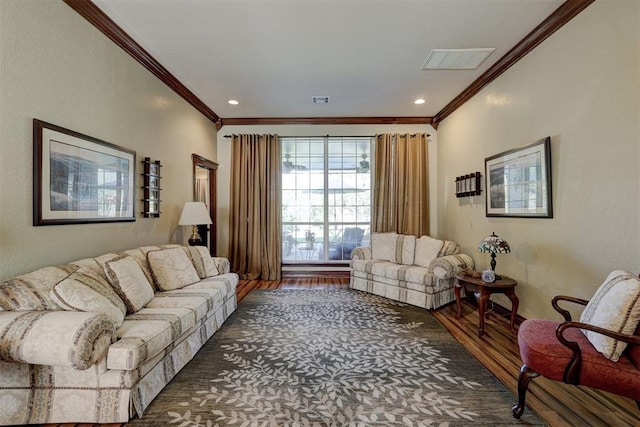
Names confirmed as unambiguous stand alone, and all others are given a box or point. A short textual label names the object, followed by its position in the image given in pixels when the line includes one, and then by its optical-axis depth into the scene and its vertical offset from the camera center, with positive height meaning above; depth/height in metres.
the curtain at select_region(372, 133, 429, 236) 5.27 +0.60
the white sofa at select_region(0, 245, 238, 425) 1.54 -0.75
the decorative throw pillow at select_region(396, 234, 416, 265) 4.44 -0.49
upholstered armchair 1.55 -0.76
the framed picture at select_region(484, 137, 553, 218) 2.74 +0.39
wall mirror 4.88 +0.50
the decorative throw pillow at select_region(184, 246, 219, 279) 3.34 -0.51
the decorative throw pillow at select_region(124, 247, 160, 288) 2.79 -0.41
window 5.58 +0.39
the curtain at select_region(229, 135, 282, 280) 5.33 +0.19
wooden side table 2.90 -0.75
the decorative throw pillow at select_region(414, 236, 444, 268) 4.15 -0.47
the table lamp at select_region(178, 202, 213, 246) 3.91 +0.04
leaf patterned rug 1.83 -1.24
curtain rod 5.47 +1.56
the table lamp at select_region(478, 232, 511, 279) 2.98 -0.30
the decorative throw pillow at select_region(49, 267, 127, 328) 1.82 -0.51
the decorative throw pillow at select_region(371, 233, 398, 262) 4.66 -0.46
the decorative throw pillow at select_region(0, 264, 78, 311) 1.75 -0.45
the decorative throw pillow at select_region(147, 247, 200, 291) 2.87 -0.52
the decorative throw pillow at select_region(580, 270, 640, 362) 1.57 -0.54
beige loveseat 3.75 -0.71
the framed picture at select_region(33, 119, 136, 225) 2.10 +0.34
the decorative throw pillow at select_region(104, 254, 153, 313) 2.26 -0.52
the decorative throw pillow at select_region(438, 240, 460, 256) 4.10 -0.45
